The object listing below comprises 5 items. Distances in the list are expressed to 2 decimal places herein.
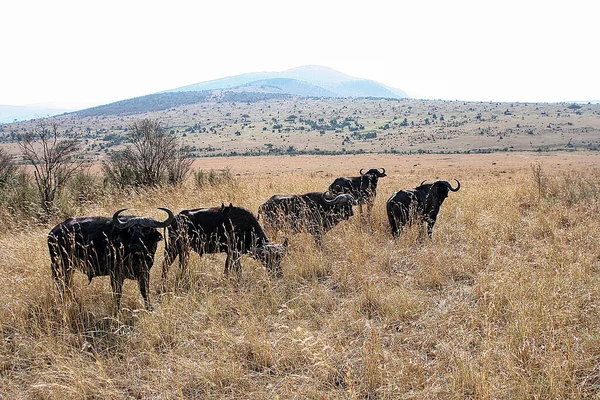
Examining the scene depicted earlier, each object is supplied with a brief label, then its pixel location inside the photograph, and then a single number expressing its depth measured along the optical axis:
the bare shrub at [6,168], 13.47
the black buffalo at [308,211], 7.41
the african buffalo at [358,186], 10.05
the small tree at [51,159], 11.08
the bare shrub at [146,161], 14.94
